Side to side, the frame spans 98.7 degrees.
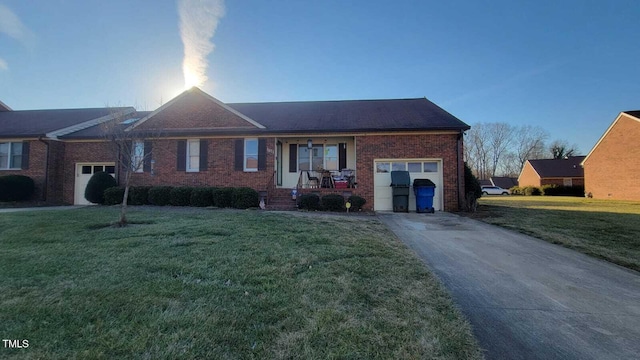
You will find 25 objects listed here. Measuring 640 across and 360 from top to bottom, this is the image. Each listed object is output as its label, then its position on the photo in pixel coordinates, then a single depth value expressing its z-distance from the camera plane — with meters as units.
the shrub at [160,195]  12.02
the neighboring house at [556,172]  37.91
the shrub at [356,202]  11.50
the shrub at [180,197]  11.91
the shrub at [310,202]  11.32
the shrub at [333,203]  11.32
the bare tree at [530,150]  53.06
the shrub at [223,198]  11.62
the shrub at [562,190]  33.28
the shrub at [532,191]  36.75
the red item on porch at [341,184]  12.34
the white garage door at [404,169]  12.27
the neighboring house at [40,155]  13.93
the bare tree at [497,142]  54.06
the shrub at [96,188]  12.80
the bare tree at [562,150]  49.75
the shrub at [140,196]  12.21
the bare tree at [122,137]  7.94
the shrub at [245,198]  11.45
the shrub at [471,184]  12.05
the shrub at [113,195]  12.31
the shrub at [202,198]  11.76
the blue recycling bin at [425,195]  11.60
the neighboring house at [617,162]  21.58
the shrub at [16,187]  12.83
